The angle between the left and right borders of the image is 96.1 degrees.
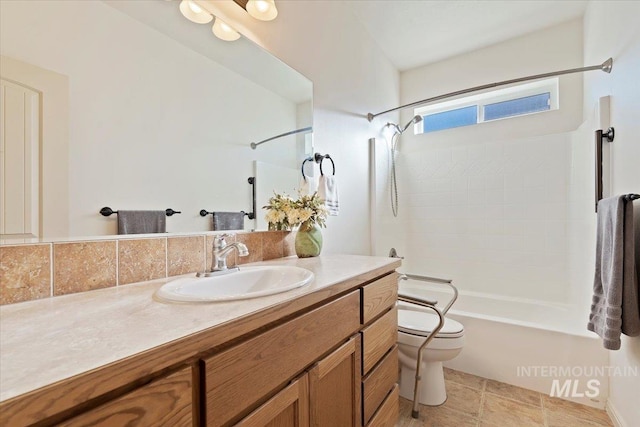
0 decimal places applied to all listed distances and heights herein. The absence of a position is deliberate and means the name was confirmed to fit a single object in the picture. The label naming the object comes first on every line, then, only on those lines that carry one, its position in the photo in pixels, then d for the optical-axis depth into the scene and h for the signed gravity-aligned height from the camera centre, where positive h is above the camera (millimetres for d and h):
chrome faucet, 1060 -162
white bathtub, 1688 -905
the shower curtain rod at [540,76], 1646 +865
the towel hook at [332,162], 1791 +318
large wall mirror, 761 +327
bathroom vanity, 394 -267
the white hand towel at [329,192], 1705 +113
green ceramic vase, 1521 -158
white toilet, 1651 -822
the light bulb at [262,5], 1376 +991
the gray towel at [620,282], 1229 -307
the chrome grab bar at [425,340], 1484 -692
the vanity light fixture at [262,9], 1366 +979
